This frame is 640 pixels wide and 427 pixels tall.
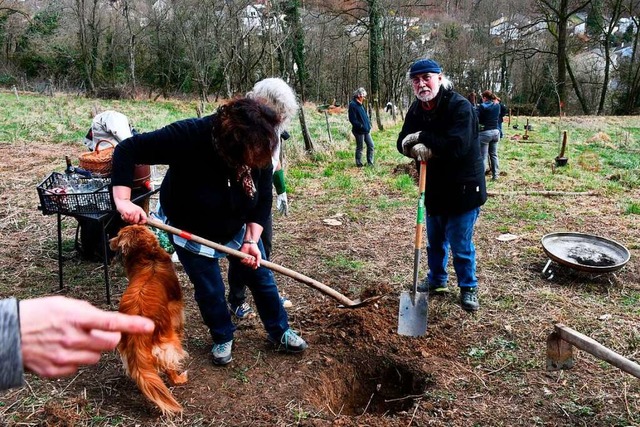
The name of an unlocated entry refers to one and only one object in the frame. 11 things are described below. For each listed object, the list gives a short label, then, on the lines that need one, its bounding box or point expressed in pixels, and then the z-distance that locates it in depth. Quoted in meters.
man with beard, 4.06
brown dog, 2.93
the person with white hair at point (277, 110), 3.88
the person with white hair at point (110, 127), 5.30
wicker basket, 4.84
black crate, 4.23
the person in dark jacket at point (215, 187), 2.91
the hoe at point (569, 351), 2.70
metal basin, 4.80
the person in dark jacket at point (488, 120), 9.52
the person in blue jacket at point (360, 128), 11.24
